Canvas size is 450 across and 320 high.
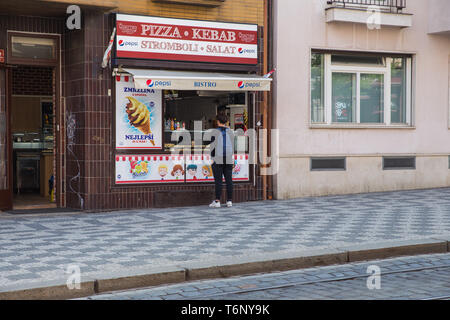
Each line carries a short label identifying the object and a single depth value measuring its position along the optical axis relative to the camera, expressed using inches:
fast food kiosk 503.2
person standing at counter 514.6
